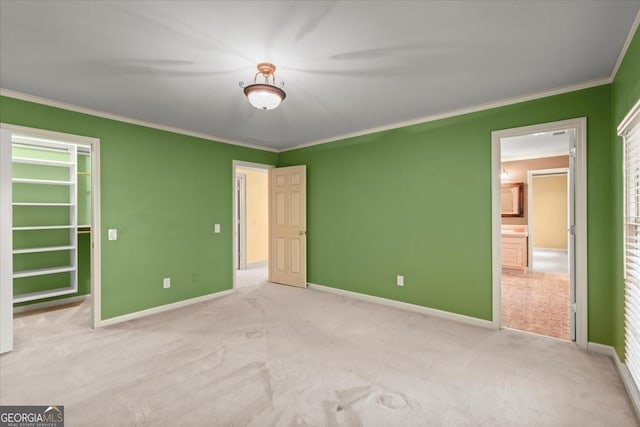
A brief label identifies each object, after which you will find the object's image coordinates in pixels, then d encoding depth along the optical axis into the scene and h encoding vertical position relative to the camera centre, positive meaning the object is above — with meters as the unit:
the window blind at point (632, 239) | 1.93 -0.17
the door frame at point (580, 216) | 2.79 -0.02
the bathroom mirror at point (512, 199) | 6.82 +0.34
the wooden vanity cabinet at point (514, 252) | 6.36 -0.80
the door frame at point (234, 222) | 4.91 -0.14
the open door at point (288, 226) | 5.17 -0.21
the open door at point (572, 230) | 2.91 -0.16
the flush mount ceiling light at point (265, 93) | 2.32 +0.93
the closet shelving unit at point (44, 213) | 3.98 +0.02
